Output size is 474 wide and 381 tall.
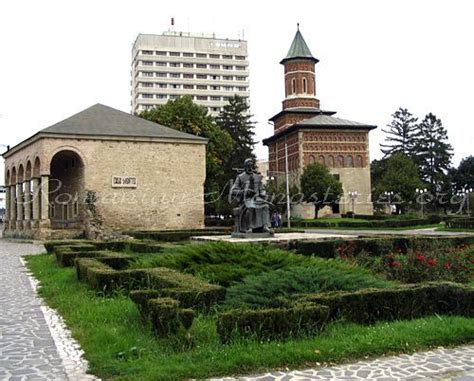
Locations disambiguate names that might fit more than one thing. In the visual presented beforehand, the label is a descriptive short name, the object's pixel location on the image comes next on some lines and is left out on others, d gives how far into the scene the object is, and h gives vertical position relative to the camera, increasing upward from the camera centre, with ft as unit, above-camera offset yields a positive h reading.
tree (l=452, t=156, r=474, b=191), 268.62 +18.76
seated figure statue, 56.90 +1.61
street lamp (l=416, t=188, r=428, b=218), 205.68 +8.19
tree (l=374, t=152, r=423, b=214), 195.21 +12.02
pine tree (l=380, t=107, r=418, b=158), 267.18 +41.86
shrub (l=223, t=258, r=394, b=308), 24.63 -3.38
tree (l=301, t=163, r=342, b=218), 183.52 +10.17
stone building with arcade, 111.14 +10.11
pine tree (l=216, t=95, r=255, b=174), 188.55 +32.63
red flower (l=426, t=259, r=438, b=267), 34.84 -3.27
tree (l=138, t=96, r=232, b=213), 148.46 +25.71
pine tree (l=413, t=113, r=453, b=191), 255.50 +29.60
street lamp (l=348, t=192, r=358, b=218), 199.82 +7.04
